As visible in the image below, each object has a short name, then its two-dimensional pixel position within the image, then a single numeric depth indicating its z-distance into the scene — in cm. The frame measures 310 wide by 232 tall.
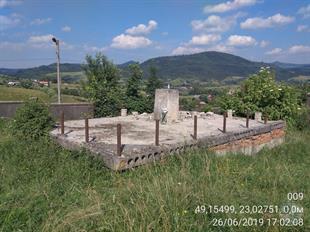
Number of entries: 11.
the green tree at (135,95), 1269
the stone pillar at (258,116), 917
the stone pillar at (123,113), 957
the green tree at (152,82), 1392
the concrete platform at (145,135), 482
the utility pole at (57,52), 1598
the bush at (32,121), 605
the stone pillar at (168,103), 803
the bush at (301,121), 1083
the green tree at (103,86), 1209
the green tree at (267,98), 1046
